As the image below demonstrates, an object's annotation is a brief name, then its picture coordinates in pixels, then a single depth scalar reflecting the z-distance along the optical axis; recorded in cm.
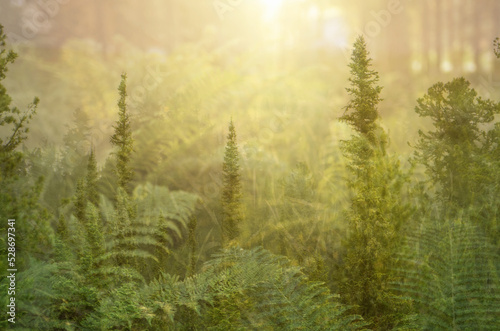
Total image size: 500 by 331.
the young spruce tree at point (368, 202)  956
